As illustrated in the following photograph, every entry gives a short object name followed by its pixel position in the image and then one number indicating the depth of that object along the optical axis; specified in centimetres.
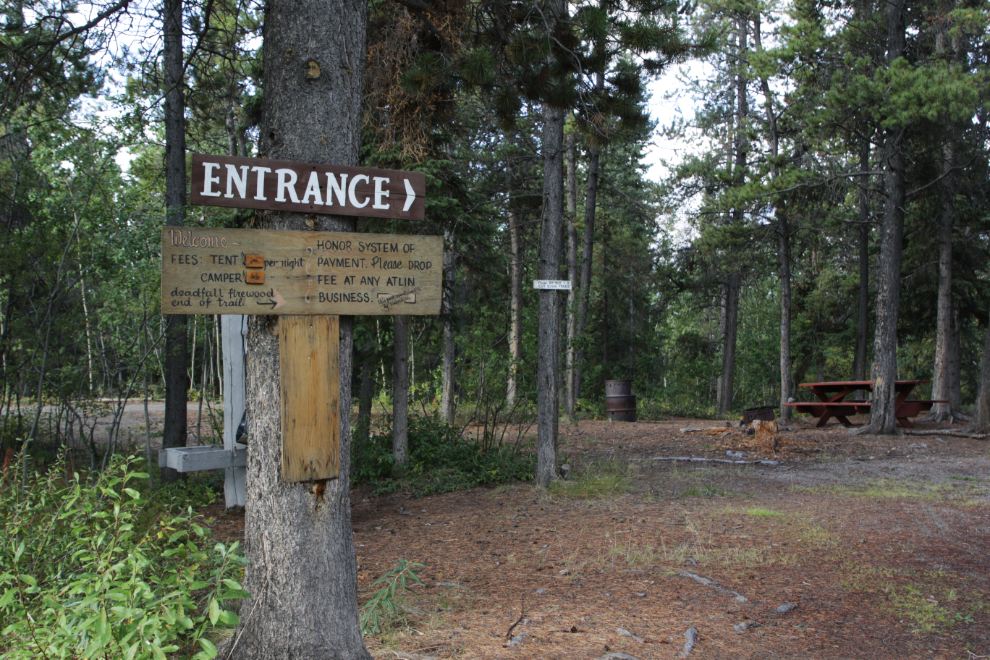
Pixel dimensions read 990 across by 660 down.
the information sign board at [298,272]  280
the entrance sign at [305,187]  284
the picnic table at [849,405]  1384
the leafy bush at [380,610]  365
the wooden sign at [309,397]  289
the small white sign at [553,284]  746
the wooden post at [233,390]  659
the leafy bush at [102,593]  240
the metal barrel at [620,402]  1814
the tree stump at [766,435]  1149
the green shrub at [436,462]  837
